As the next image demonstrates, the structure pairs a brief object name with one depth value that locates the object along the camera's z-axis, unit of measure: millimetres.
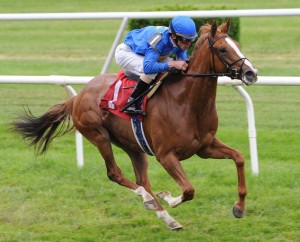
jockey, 10492
